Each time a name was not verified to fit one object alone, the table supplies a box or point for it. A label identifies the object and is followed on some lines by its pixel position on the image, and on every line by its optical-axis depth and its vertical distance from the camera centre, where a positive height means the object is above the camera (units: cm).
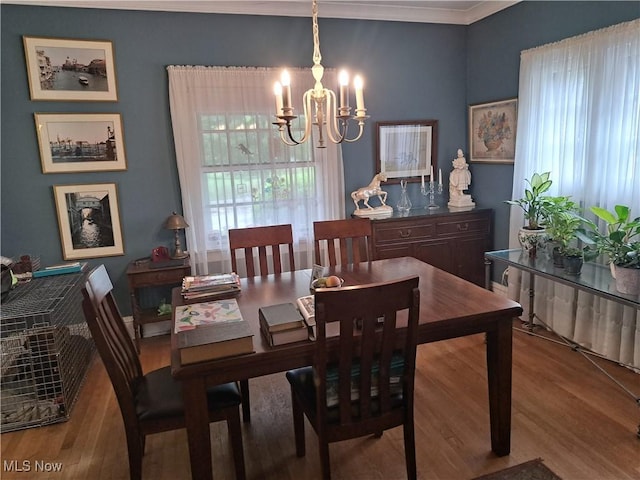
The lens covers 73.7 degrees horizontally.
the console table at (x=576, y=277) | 221 -71
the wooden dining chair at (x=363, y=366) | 148 -78
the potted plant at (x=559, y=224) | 261 -43
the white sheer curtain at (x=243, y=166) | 339 -1
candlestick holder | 415 -33
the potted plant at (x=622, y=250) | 215 -51
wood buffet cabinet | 366 -70
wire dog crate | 238 -110
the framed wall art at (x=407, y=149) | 399 +9
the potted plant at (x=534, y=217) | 288 -44
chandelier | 183 +28
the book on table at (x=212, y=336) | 146 -61
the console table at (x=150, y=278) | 323 -83
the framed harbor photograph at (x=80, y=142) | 318 +21
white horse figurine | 376 -27
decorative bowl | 199 -58
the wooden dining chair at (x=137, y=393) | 162 -94
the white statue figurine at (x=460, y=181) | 407 -23
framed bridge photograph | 331 -39
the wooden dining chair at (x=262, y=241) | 258 -47
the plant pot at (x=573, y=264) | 251 -65
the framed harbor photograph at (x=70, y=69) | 309 +73
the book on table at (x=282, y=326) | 157 -60
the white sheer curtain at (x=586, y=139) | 266 +10
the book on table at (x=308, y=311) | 163 -59
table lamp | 333 -45
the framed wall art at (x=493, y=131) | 364 +22
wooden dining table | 151 -67
